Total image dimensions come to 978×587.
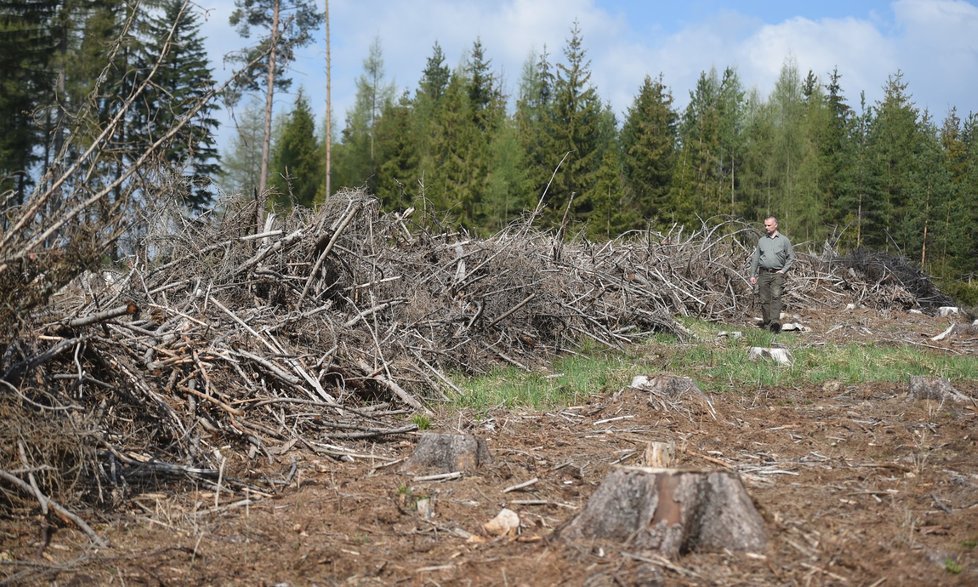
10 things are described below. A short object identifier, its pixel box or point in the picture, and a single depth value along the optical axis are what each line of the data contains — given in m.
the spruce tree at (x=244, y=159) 45.40
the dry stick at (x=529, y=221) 10.22
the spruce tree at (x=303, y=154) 39.09
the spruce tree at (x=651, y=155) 38.56
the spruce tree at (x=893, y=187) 36.41
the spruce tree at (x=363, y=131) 41.72
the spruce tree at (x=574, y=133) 35.56
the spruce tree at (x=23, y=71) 26.94
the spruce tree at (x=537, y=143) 35.84
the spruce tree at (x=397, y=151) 37.41
